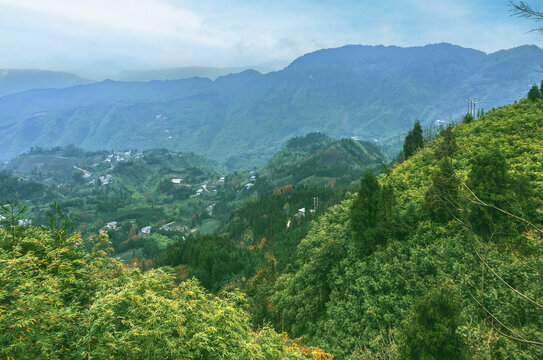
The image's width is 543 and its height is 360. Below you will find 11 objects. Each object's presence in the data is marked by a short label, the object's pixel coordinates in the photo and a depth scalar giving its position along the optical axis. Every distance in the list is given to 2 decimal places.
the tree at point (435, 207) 17.28
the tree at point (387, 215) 19.23
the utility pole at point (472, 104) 47.16
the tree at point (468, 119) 35.62
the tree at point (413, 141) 36.50
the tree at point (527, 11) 5.16
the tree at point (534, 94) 31.02
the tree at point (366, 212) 20.25
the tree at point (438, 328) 9.17
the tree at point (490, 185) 15.53
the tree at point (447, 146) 25.41
